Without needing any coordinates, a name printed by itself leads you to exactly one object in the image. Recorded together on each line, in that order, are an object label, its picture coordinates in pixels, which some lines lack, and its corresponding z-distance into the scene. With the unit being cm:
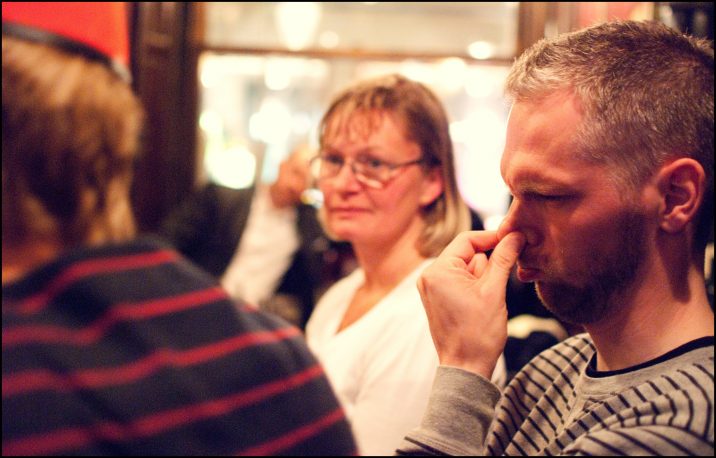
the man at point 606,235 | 108
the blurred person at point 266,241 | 397
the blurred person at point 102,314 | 64
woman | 189
